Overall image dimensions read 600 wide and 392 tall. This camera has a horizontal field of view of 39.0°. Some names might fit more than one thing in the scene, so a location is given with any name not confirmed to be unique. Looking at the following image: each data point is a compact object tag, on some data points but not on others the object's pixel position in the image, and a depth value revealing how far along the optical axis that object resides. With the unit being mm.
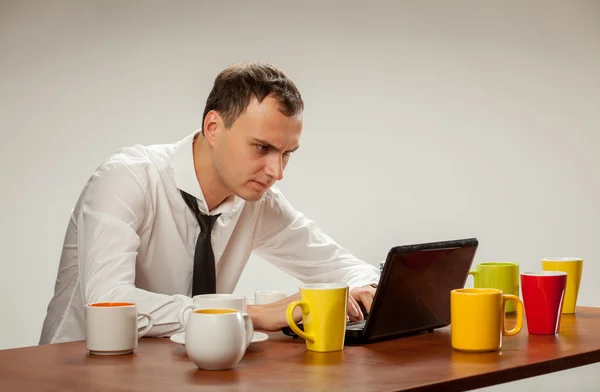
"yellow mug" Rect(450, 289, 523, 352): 1465
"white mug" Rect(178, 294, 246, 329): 1527
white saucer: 1556
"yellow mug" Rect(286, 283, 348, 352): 1503
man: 1965
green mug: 1914
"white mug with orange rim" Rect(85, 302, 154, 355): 1475
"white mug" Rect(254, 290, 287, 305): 1902
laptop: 1579
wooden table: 1238
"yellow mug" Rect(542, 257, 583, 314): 1896
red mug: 1641
